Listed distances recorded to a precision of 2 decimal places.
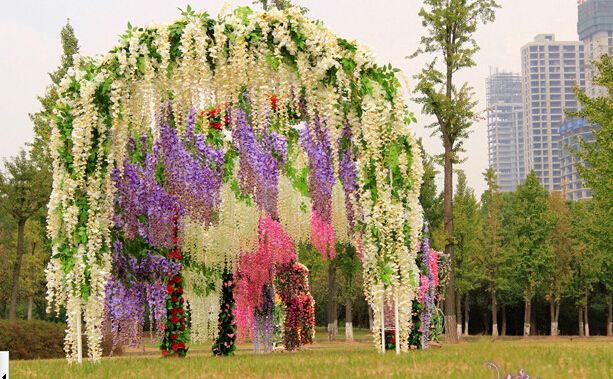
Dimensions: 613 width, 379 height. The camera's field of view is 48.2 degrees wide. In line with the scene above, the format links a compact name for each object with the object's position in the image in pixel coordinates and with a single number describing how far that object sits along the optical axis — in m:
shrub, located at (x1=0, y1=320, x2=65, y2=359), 22.33
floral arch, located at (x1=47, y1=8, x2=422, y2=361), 11.49
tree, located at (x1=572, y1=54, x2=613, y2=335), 25.25
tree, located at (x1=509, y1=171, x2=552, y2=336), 47.06
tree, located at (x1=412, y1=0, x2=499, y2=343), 27.52
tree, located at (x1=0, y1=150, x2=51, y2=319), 34.97
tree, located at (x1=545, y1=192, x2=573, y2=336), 47.56
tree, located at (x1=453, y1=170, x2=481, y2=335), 48.66
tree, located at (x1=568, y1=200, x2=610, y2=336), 43.75
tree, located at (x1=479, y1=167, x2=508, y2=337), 49.73
